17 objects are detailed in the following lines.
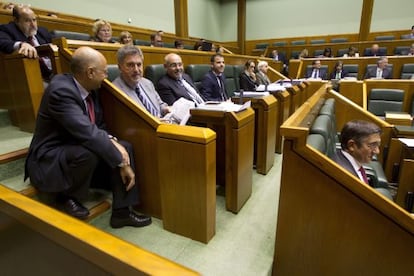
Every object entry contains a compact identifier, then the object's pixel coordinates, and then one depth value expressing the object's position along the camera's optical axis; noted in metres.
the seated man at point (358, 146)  1.18
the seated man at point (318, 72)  4.81
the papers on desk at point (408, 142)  1.65
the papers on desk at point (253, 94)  1.92
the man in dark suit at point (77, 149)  1.08
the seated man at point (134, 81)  1.37
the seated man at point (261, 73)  3.17
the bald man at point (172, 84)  1.81
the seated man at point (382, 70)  4.09
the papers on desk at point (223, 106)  1.34
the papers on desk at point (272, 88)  2.28
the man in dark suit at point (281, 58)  6.09
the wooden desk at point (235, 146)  1.31
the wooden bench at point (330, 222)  0.80
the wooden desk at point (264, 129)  1.77
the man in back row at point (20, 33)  1.63
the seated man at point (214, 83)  2.29
